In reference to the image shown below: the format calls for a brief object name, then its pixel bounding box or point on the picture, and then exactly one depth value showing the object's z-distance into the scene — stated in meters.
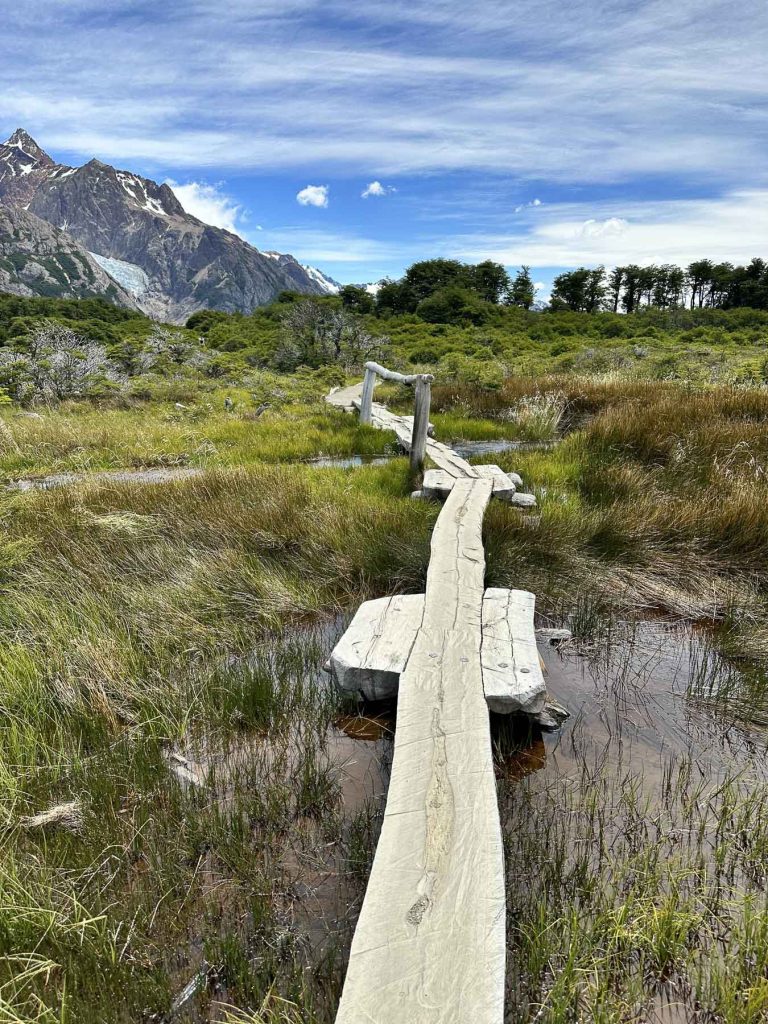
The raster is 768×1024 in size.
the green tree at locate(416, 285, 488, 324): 42.88
